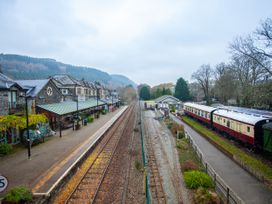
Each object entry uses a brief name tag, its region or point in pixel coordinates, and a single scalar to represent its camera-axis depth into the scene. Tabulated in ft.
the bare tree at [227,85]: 172.76
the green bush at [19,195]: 32.78
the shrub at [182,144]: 72.02
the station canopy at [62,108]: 95.11
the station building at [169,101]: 244.01
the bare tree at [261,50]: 68.08
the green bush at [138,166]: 51.34
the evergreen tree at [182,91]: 307.17
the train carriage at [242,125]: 62.54
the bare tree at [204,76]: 250.66
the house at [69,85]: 169.94
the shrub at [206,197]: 34.22
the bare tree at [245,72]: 127.32
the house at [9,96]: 68.08
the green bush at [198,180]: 40.55
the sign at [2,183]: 27.11
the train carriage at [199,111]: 114.59
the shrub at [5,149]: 59.82
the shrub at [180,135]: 89.76
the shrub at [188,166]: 49.38
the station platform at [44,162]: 42.29
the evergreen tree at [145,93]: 437.99
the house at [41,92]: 92.53
